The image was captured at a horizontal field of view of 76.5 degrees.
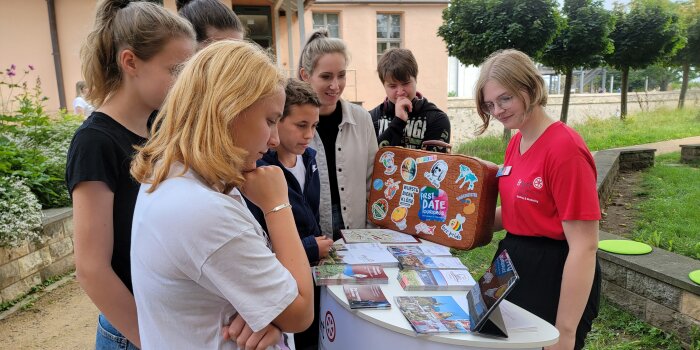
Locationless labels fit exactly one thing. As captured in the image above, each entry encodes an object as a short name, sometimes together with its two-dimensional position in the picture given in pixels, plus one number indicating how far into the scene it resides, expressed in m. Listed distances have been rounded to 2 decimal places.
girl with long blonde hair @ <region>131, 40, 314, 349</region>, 0.88
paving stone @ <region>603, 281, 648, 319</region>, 2.98
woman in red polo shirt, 1.54
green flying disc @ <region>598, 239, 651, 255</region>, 3.12
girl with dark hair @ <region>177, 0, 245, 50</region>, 2.10
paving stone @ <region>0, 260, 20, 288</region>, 3.54
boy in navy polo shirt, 1.81
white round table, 1.26
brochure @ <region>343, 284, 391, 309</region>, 1.45
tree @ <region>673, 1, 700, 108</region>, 16.69
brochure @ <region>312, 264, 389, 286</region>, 1.64
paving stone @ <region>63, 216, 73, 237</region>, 4.25
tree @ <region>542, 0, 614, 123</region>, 9.75
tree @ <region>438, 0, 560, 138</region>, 8.84
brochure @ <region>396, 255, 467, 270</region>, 1.77
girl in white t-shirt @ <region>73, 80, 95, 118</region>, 8.04
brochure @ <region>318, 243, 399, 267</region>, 1.80
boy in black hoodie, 2.96
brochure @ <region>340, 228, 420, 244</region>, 2.11
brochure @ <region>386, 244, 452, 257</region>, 1.93
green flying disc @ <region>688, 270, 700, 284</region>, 2.59
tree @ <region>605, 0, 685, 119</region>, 11.76
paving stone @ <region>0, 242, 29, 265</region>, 3.53
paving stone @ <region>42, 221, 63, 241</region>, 3.99
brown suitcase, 1.96
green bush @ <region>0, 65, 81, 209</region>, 4.37
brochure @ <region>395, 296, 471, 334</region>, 1.31
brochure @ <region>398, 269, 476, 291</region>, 1.58
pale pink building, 10.67
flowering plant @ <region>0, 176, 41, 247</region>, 3.53
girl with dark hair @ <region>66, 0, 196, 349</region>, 1.17
